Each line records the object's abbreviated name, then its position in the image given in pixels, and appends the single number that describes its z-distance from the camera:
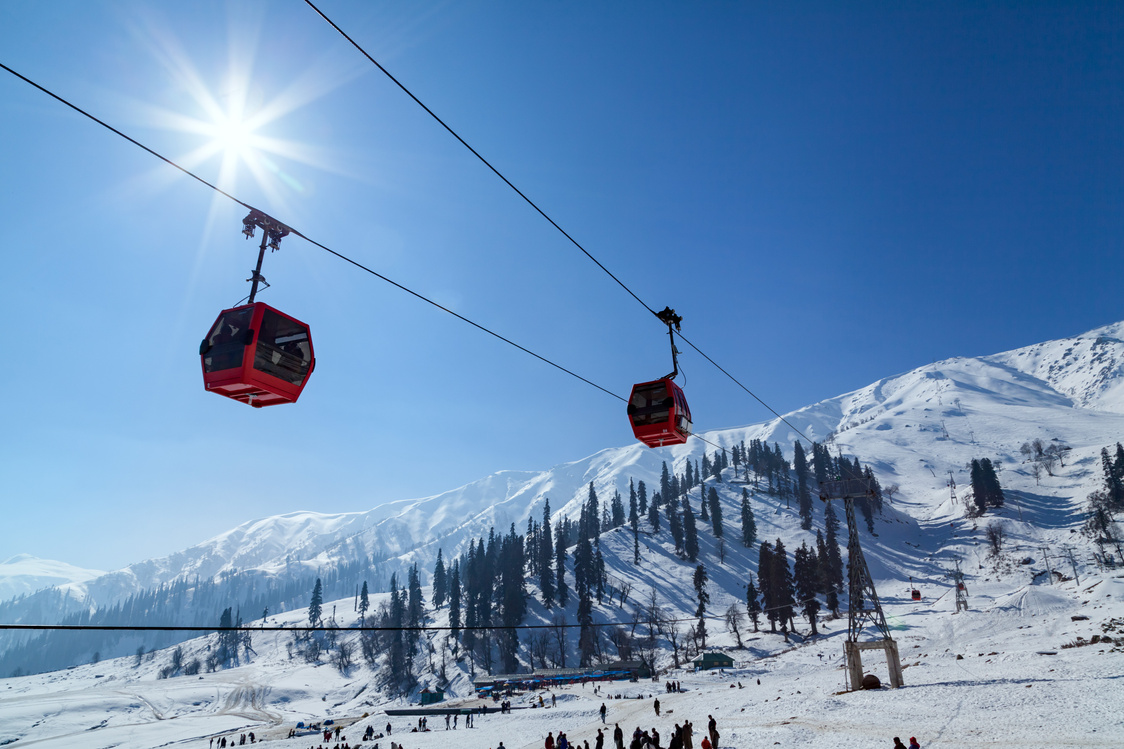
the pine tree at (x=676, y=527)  160.25
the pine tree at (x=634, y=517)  166.43
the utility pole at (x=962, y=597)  92.38
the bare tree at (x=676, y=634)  105.12
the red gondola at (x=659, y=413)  19.28
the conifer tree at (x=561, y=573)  134.12
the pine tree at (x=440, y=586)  163.50
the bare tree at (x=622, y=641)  98.00
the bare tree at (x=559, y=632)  102.11
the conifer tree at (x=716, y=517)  164.50
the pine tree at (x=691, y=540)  153.88
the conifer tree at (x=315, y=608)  163.32
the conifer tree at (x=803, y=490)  171.50
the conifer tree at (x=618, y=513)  185.19
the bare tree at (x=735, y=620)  96.75
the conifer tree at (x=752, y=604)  98.87
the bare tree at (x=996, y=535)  145.82
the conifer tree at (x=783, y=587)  93.44
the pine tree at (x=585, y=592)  106.31
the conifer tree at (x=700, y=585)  104.79
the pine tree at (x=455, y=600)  127.96
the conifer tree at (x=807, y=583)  91.38
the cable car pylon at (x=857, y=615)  39.25
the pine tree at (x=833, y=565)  106.96
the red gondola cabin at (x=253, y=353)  12.94
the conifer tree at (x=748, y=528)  162.00
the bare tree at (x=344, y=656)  130.88
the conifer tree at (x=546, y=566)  133.74
